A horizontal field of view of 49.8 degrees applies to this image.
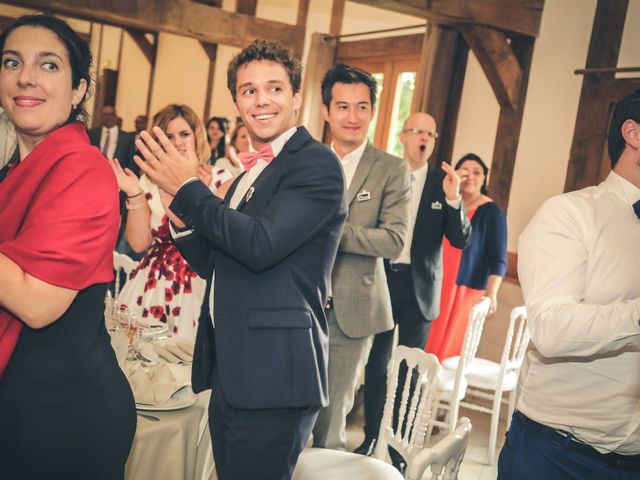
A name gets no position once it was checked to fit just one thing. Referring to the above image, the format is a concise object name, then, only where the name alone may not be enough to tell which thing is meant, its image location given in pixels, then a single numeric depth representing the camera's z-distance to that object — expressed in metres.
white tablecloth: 1.67
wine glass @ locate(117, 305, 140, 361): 2.04
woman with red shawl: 1.16
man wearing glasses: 3.54
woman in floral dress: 2.98
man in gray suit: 2.87
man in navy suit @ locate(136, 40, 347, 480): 1.58
